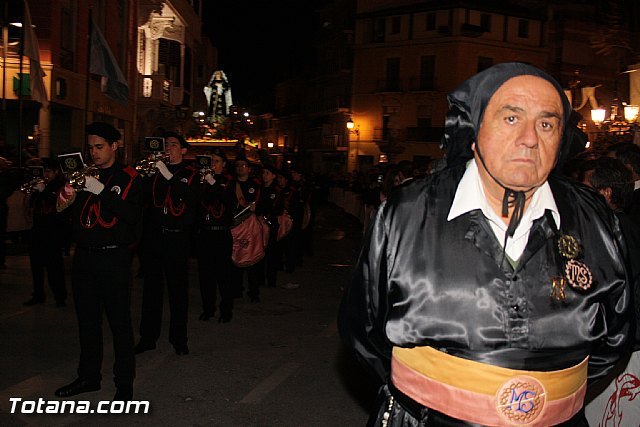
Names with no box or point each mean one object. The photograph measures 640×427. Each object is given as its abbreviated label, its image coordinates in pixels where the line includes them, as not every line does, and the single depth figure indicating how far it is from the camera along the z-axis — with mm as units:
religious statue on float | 27562
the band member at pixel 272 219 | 11655
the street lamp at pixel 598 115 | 17297
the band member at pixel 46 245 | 9453
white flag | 15406
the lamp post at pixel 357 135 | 52938
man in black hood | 2490
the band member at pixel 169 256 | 7289
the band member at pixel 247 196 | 10344
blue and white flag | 19078
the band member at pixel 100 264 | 5797
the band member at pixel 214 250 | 8852
